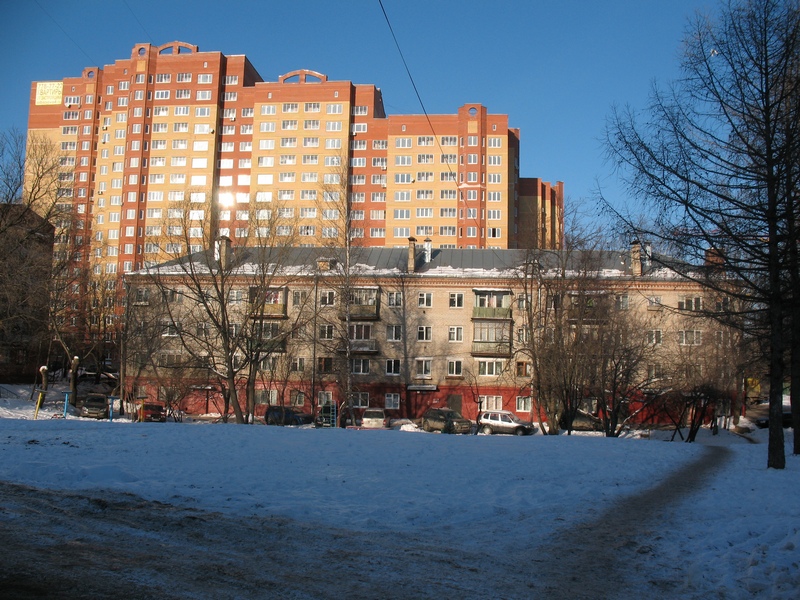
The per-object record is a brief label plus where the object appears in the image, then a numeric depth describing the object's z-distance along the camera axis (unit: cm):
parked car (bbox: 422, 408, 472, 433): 3678
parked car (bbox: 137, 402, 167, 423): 3966
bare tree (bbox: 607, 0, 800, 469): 1340
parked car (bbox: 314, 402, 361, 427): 3848
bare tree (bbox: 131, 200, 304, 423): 3428
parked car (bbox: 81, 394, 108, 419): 3800
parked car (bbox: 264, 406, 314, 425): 4000
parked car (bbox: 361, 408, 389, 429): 3950
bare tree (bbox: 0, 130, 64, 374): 3334
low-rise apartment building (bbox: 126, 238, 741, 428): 4412
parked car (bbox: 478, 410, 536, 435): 3941
